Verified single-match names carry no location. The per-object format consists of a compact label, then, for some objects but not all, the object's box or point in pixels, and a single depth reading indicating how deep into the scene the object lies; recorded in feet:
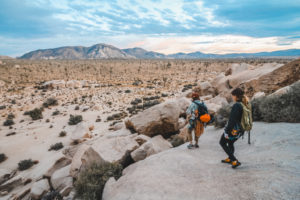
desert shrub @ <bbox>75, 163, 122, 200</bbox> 15.11
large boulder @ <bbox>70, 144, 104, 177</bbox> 19.33
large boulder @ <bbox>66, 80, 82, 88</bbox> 108.86
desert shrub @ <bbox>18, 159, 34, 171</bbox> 28.68
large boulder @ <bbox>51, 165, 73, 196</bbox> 18.77
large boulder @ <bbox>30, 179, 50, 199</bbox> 19.75
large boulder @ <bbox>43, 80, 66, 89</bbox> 104.06
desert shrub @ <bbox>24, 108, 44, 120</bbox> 54.75
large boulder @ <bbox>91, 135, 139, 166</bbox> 19.73
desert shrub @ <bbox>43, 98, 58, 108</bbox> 70.74
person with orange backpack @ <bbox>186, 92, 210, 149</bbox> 15.84
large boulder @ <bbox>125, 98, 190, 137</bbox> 28.76
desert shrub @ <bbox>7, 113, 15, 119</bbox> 55.06
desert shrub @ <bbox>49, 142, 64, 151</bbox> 34.63
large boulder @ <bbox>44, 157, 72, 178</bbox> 23.93
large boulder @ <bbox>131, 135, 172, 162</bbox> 19.93
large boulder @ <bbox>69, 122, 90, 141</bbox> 35.81
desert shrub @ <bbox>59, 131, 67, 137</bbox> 41.29
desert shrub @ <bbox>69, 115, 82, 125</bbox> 49.57
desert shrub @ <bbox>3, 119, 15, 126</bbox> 49.98
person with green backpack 11.67
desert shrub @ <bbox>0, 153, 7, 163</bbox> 31.82
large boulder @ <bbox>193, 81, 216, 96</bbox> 59.25
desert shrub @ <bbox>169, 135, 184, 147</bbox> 24.23
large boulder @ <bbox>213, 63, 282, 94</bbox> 40.71
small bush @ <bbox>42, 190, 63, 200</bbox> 18.10
